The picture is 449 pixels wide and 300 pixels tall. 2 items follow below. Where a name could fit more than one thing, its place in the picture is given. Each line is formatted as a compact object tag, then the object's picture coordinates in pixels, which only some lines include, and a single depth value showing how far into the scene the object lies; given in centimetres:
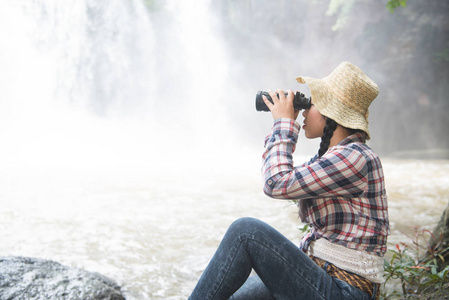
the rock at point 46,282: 201
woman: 130
